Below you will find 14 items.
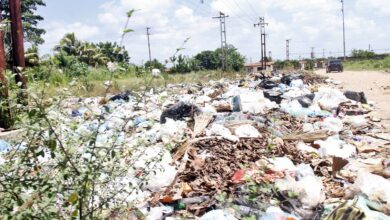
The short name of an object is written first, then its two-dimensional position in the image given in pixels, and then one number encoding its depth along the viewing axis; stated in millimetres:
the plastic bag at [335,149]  4574
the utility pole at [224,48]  35822
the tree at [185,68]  32969
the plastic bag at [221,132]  4777
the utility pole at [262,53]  45031
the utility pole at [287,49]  73025
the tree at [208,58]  60688
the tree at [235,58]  50419
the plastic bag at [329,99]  7960
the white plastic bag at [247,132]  5003
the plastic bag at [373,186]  2950
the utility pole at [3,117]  5899
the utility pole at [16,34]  6453
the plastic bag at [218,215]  2619
